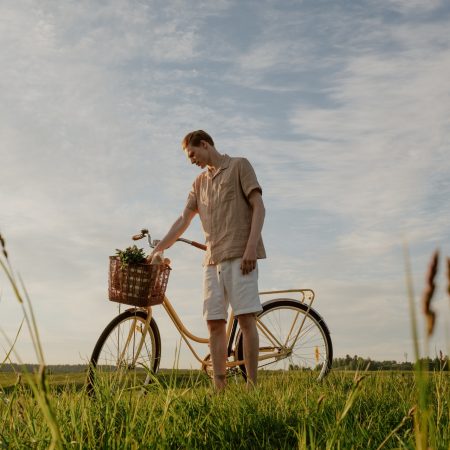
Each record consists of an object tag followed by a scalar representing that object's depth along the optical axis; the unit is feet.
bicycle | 19.12
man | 16.39
